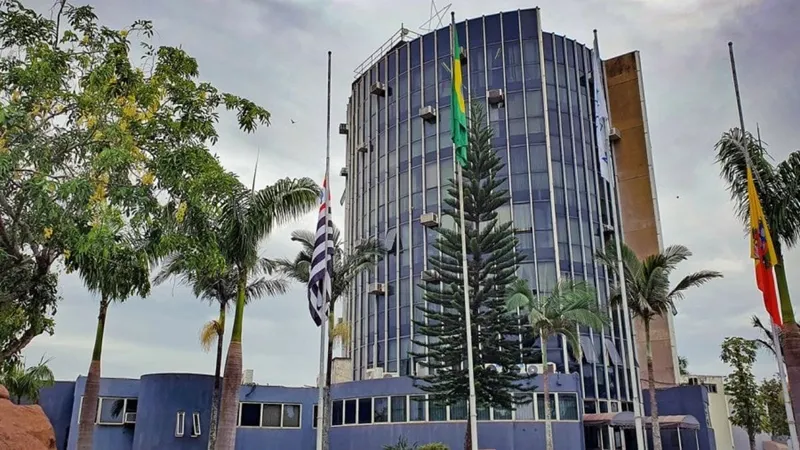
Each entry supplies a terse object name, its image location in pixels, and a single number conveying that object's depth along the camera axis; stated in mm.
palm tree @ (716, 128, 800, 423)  14625
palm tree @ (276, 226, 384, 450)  22484
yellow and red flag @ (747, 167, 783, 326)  15992
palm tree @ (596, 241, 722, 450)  20406
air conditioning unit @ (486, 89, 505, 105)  33375
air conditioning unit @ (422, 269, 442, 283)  26081
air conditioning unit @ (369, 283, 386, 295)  34250
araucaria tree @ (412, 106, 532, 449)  23141
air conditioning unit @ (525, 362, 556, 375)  25728
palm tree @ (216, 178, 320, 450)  15031
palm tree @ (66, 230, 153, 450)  9719
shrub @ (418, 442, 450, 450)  20297
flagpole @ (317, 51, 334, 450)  16877
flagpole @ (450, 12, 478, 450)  15711
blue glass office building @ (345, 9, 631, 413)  31453
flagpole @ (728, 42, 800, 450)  17891
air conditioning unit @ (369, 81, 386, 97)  37434
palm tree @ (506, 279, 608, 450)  21531
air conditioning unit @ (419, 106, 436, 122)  34375
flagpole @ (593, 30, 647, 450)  14876
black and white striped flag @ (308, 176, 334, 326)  17156
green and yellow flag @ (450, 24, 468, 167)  17406
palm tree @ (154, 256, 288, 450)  22016
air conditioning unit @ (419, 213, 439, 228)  32406
